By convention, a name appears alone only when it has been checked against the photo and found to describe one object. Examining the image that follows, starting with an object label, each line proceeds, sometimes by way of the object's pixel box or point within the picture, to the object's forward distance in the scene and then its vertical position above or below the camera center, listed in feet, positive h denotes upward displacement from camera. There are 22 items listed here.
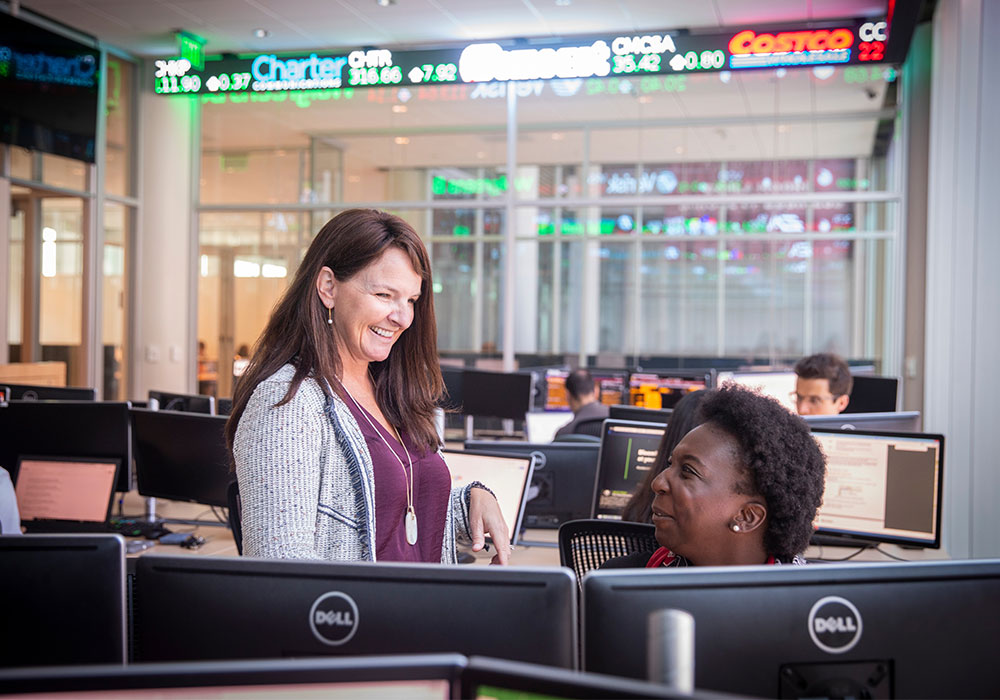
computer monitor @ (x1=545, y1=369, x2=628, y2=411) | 20.13 -1.16
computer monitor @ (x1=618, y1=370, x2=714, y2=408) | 18.94 -1.03
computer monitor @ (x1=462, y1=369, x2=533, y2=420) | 19.24 -1.28
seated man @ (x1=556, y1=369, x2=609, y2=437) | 16.66 -1.16
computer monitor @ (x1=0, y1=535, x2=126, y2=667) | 3.65 -1.10
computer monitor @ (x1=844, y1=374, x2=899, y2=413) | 15.71 -0.95
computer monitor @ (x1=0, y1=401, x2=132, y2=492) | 12.75 -1.45
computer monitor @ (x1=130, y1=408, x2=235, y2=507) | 12.41 -1.78
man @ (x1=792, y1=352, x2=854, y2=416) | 13.78 -0.69
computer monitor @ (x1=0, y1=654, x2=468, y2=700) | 2.48 -0.96
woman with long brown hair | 4.70 -0.50
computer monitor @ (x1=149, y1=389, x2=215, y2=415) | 15.30 -1.28
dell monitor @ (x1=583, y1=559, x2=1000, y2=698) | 3.34 -1.06
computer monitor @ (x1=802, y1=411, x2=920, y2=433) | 11.72 -1.07
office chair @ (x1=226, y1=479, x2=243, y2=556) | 9.63 -1.94
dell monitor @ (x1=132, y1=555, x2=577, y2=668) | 3.39 -1.04
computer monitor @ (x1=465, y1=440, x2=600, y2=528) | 12.34 -1.93
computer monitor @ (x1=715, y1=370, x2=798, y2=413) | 17.58 -0.84
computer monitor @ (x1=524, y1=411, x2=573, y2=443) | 17.53 -1.75
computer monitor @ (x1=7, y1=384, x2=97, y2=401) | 16.51 -1.22
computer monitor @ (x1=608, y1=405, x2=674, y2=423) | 12.09 -1.05
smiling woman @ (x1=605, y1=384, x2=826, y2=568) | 5.16 -0.88
